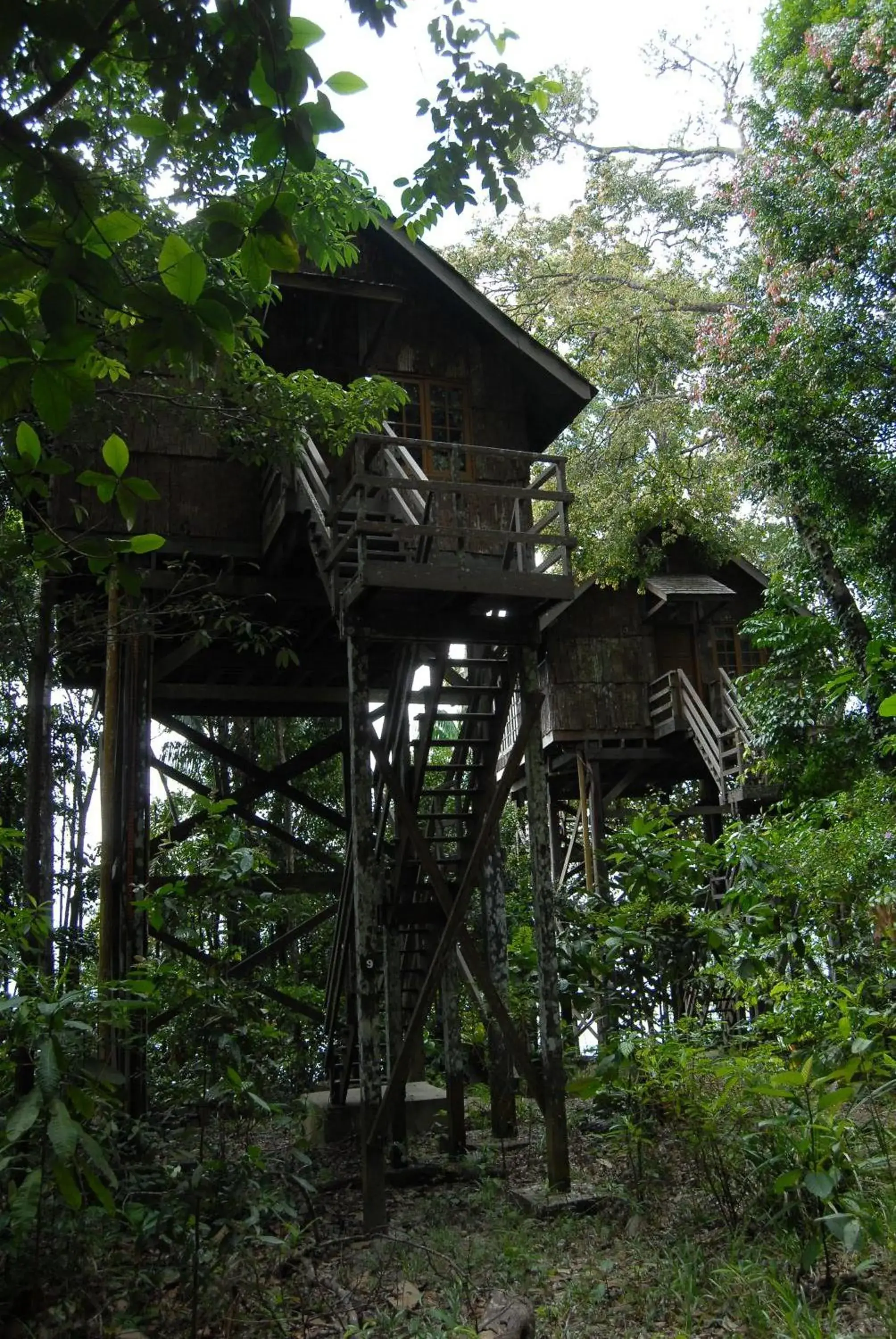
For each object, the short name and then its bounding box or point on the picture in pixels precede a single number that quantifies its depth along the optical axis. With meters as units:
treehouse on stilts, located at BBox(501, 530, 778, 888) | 21.22
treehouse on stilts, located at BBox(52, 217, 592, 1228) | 8.55
